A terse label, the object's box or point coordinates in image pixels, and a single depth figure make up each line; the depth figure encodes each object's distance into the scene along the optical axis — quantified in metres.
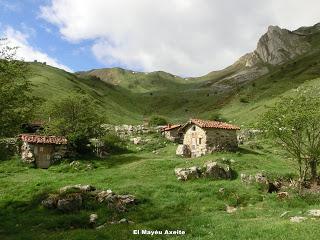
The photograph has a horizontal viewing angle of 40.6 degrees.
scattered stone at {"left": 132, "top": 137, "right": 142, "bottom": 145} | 71.38
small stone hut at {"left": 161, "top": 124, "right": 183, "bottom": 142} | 74.56
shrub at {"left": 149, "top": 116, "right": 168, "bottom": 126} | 100.67
